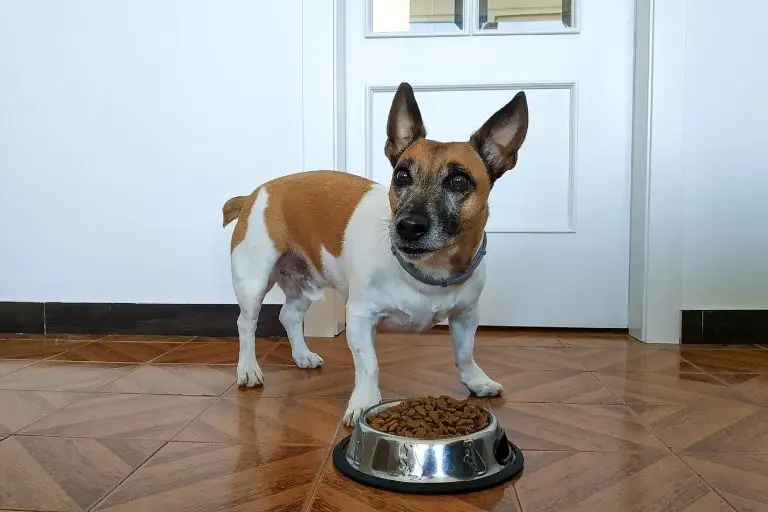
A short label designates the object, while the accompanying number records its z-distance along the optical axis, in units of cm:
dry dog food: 124
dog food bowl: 114
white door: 264
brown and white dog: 150
